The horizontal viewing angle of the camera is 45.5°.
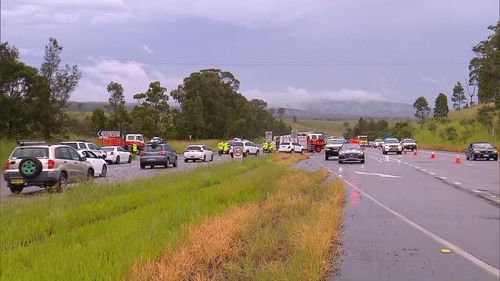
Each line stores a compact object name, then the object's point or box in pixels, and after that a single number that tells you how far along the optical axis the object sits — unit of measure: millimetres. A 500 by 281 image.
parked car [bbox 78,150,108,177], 26812
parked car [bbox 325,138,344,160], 46656
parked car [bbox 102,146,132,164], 42094
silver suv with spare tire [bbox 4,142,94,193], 18891
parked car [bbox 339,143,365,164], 39312
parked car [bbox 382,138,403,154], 58688
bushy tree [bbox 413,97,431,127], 144875
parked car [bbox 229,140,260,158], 56191
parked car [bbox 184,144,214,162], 46169
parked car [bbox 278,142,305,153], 60000
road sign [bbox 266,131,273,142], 52000
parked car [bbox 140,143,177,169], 35875
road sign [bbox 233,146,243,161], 30000
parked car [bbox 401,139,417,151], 70669
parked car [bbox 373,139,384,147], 94425
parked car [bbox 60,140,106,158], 35825
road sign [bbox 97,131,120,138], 60500
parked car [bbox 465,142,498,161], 44844
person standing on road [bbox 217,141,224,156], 66331
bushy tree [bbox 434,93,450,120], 123812
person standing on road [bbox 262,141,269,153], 69744
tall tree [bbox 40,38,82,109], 61375
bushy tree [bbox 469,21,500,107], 61469
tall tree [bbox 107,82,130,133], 88250
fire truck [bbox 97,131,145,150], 58156
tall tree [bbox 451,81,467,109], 140000
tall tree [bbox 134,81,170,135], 91725
